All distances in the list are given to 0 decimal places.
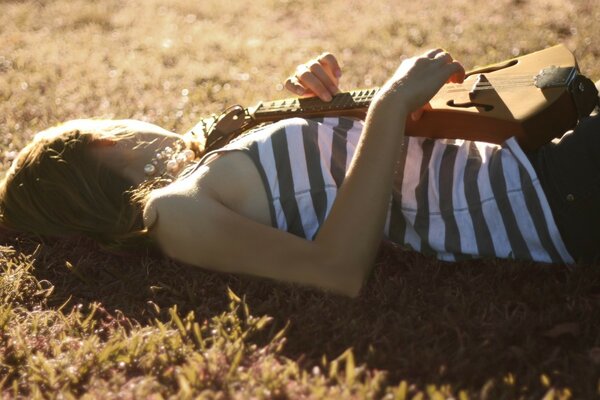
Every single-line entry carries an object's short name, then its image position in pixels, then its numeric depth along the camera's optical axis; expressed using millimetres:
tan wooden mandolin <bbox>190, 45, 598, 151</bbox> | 2543
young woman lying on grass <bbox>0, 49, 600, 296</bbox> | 2377
